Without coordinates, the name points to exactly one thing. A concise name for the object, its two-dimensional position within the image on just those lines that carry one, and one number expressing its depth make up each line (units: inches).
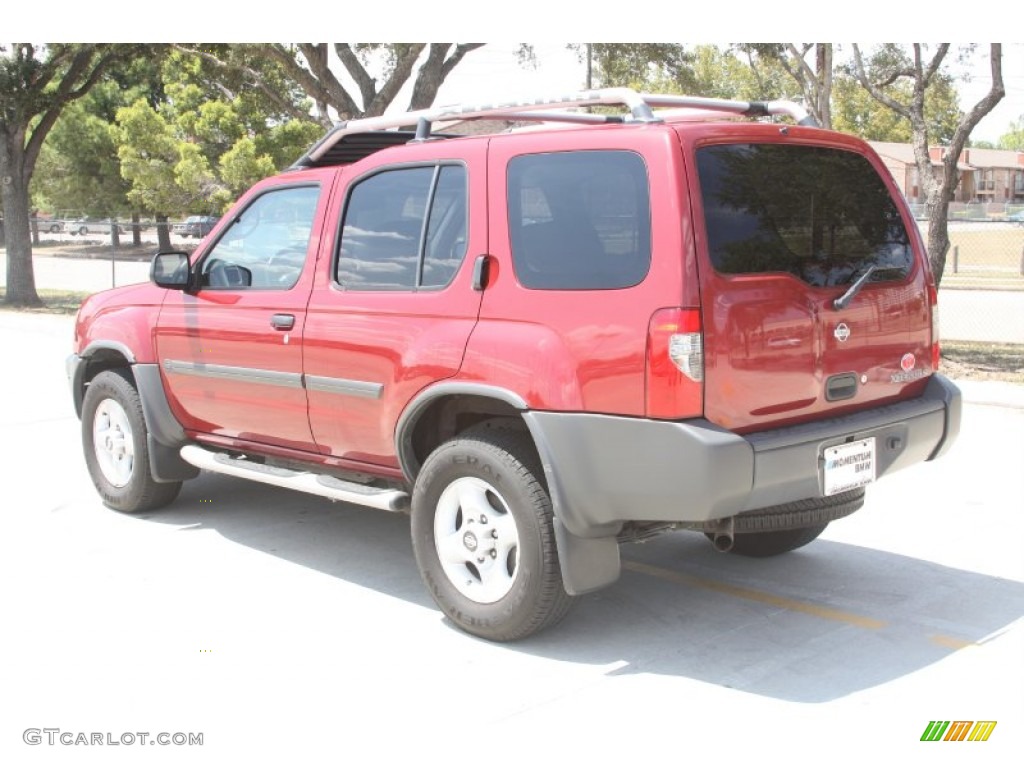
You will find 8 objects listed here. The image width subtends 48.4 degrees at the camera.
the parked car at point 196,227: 1608.1
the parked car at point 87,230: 2415.7
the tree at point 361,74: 649.6
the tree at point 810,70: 597.4
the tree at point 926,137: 494.3
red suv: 161.9
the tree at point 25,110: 872.3
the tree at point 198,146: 1280.8
